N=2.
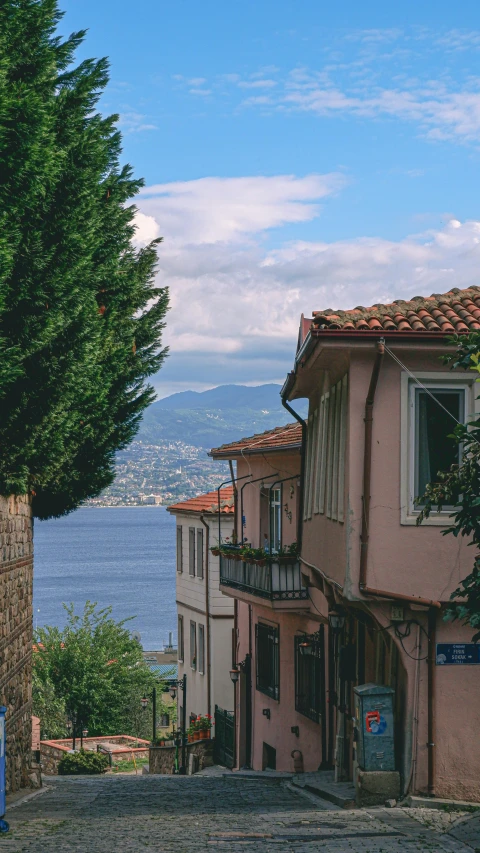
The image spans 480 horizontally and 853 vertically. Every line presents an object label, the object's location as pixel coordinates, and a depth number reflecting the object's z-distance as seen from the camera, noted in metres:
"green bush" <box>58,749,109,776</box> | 37.38
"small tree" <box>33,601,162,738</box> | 55.72
